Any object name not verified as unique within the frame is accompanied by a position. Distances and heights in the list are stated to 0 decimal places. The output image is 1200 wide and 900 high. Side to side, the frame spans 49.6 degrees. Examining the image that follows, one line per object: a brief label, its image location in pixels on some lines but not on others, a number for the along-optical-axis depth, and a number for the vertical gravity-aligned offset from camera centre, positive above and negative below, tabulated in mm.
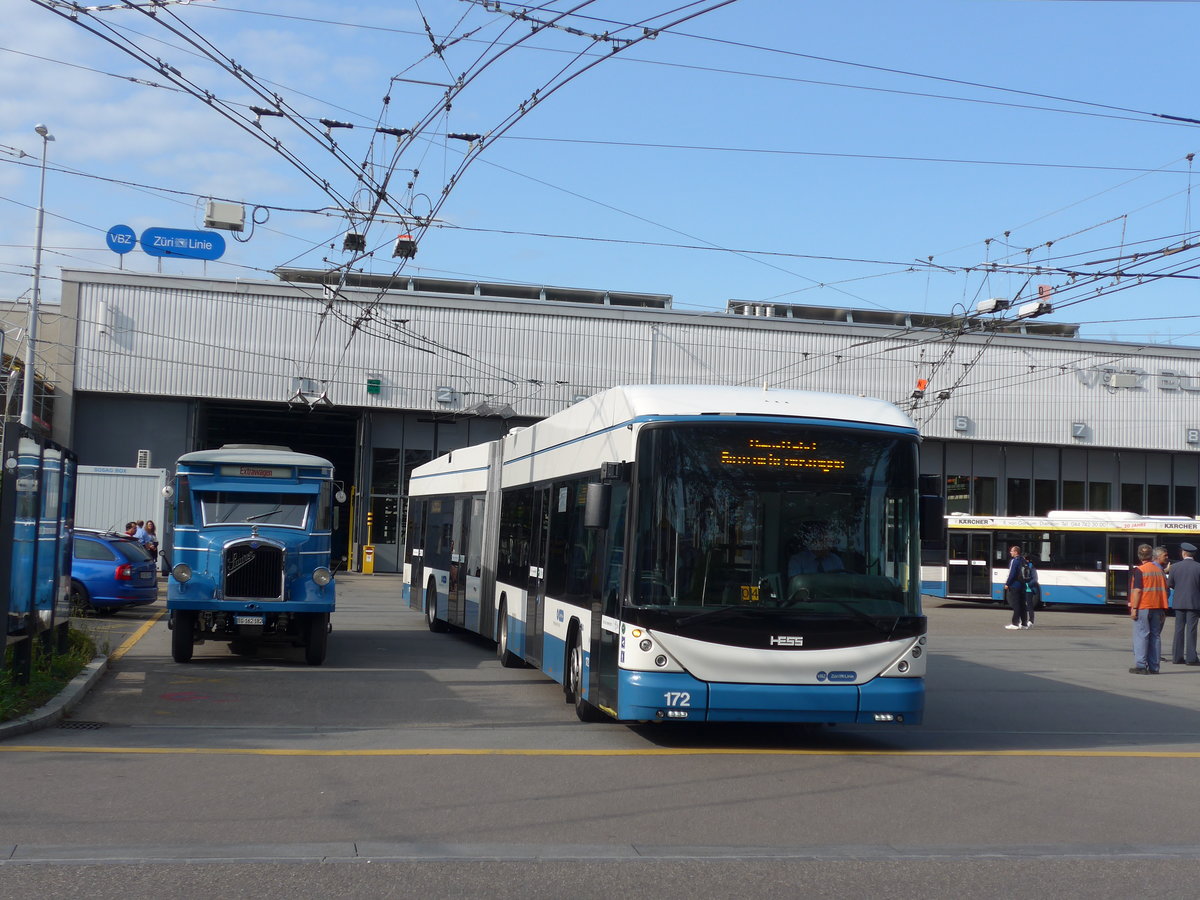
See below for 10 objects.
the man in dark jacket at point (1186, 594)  18625 -511
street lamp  31531 +5063
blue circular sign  34500 +7597
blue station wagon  23580 -888
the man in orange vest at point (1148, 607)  18109 -698
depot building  43406 +5863
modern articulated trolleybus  10367 -127
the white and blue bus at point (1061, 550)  35656 +101
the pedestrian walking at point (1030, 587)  28375 -744
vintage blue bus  16484 -270
